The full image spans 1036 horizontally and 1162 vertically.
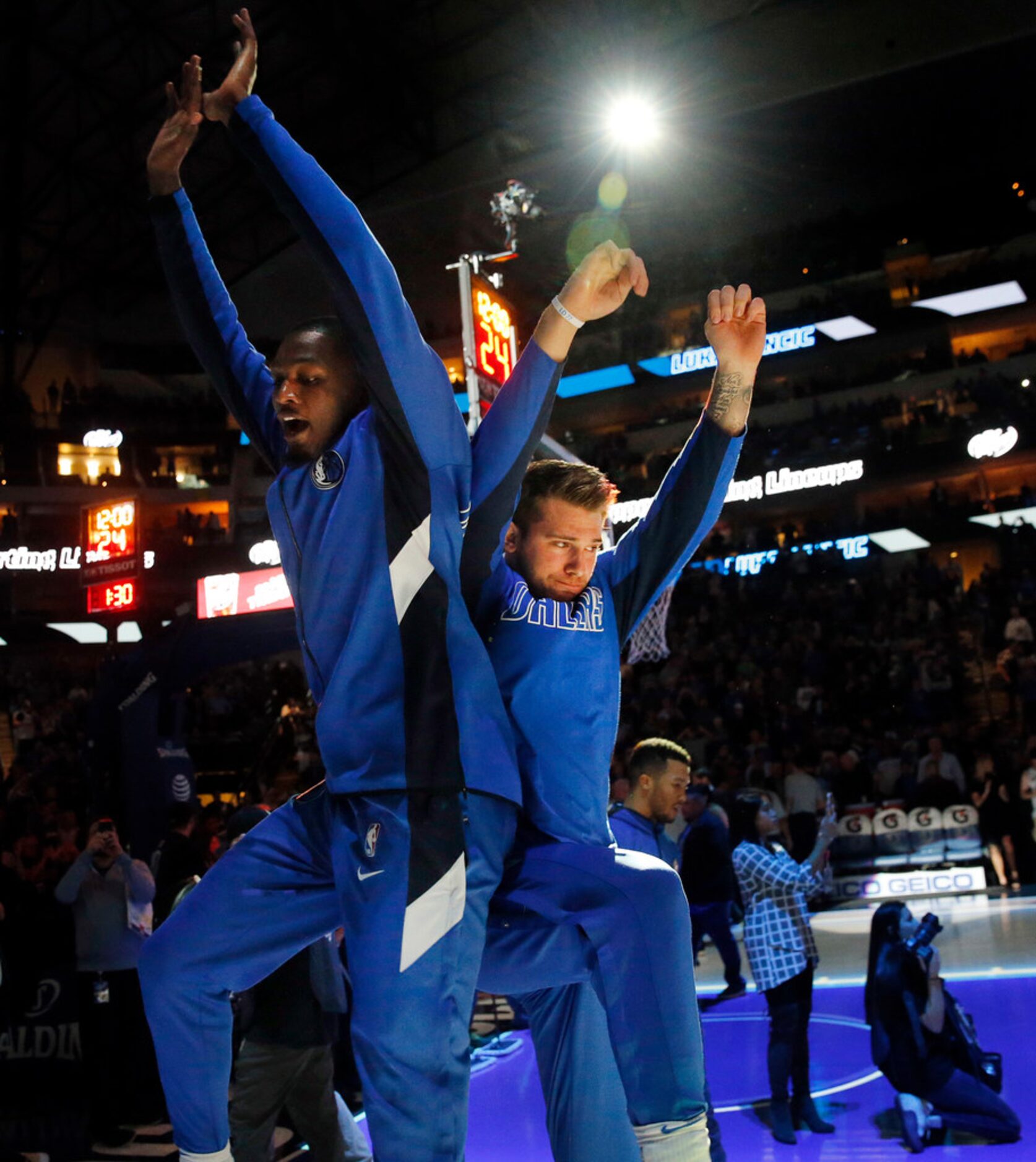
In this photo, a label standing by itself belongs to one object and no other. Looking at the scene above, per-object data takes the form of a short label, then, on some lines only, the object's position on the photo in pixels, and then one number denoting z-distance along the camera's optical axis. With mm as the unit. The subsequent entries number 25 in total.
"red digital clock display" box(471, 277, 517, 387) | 8719
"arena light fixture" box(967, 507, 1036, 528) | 22656
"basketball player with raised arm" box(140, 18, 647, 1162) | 1877
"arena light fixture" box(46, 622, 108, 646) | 29656
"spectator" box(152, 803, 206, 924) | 7324
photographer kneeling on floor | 5551
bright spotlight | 13203
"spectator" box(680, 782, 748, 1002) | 8938
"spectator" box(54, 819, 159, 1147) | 6668
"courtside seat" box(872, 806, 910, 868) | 13828
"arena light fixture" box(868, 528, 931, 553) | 24234
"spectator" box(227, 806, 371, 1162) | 4828
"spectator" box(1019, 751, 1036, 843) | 12602
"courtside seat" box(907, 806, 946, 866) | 13641
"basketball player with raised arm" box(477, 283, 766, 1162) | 2004
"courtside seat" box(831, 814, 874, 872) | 14047
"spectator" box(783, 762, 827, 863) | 13539
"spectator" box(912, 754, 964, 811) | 13750
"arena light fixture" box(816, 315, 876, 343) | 27516
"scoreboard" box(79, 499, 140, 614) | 13797
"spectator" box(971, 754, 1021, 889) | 13070
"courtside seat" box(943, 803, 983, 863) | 13562
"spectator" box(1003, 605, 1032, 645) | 17625
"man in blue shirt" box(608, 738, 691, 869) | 5238
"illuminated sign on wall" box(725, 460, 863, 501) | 25422
